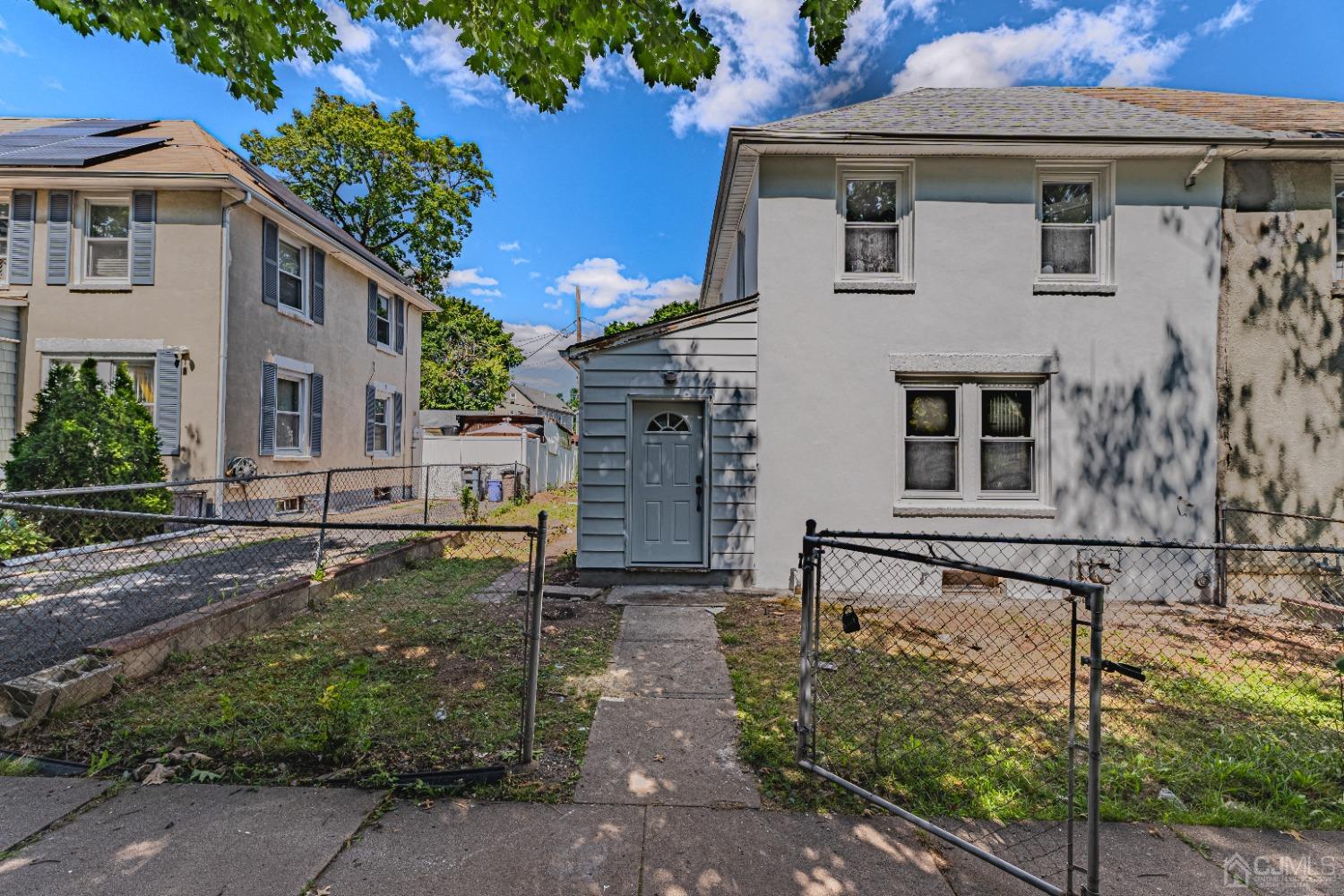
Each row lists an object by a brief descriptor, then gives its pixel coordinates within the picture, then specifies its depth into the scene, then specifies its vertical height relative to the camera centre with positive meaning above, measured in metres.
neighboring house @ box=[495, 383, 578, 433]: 49.62 +4.51
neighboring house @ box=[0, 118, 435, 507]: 10.59 +3.02
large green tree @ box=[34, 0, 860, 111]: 3.92 +2.85
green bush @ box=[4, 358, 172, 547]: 8.20 -0.05
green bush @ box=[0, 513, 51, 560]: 7.29 -1.13
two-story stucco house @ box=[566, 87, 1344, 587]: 7.73 +1.34
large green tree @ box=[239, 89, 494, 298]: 23.66 +11.55
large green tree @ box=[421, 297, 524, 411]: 37.53 +5.95
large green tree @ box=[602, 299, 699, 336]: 35.11 +8.69
